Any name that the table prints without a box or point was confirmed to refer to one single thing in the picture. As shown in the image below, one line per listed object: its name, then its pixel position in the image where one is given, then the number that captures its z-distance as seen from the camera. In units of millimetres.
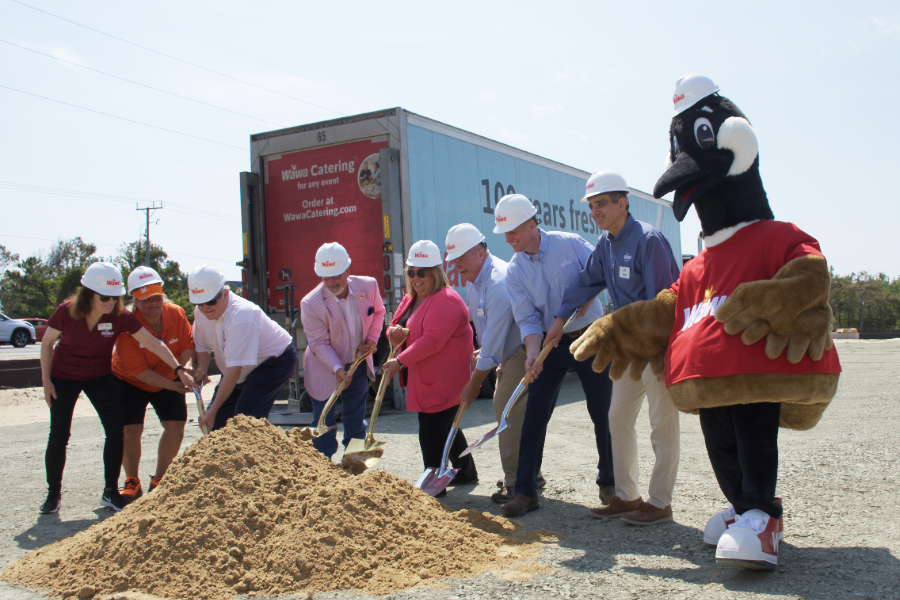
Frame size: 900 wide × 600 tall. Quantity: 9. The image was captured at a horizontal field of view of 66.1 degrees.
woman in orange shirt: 4832
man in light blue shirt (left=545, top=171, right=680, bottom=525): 3621
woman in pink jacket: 4578
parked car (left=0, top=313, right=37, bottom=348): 27969
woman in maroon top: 4656
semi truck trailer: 8289
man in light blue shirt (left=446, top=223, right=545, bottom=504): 4406
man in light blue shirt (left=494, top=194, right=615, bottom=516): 4109
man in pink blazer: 5066
